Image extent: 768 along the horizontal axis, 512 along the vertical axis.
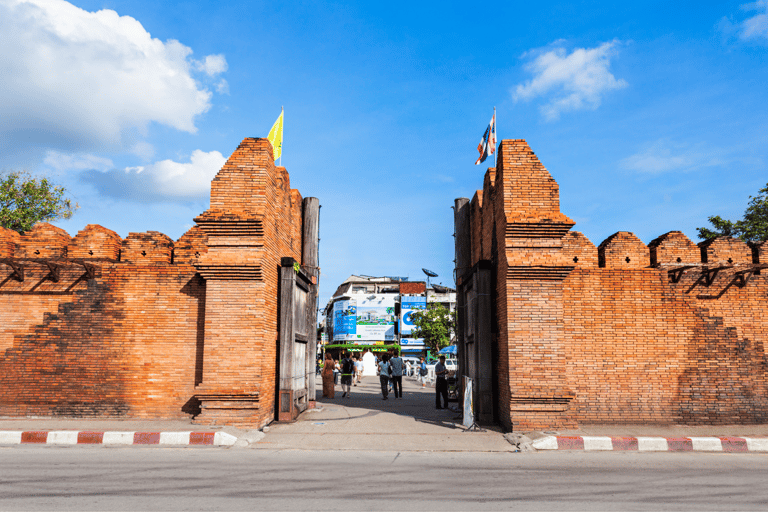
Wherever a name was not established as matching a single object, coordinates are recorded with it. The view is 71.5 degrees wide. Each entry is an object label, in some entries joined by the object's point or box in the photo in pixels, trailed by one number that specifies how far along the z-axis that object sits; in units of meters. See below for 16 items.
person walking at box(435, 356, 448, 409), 14.93
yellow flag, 13.14
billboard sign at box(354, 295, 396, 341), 63.91
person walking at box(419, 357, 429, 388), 27.39
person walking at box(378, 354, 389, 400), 17.55
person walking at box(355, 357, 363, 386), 28.56
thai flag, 12.59
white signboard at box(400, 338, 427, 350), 63.92
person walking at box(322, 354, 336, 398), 18.23
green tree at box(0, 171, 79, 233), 23.36
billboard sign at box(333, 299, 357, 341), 63.88
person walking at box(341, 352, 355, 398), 18.30
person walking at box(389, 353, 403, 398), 17.31
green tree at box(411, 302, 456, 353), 49.22
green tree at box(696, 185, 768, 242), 22.78
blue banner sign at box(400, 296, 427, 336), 63.84
